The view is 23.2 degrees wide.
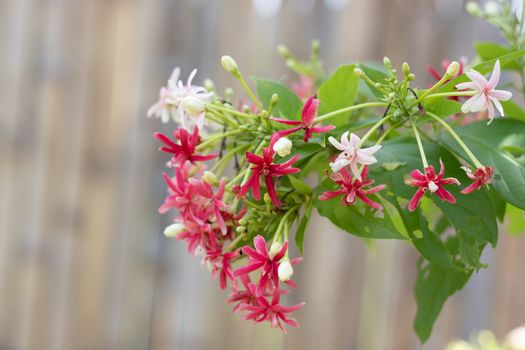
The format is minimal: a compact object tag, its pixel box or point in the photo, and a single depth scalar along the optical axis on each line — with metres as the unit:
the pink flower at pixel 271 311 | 0.63
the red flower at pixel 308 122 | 0.61
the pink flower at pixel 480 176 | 0.60
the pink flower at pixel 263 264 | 0.62
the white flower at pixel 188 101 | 0.64
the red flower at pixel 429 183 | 0.60
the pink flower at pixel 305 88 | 0.80
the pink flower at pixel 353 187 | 0.61
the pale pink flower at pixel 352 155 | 0.59
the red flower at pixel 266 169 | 0.60
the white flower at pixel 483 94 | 0.60
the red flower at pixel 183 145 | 0.64
